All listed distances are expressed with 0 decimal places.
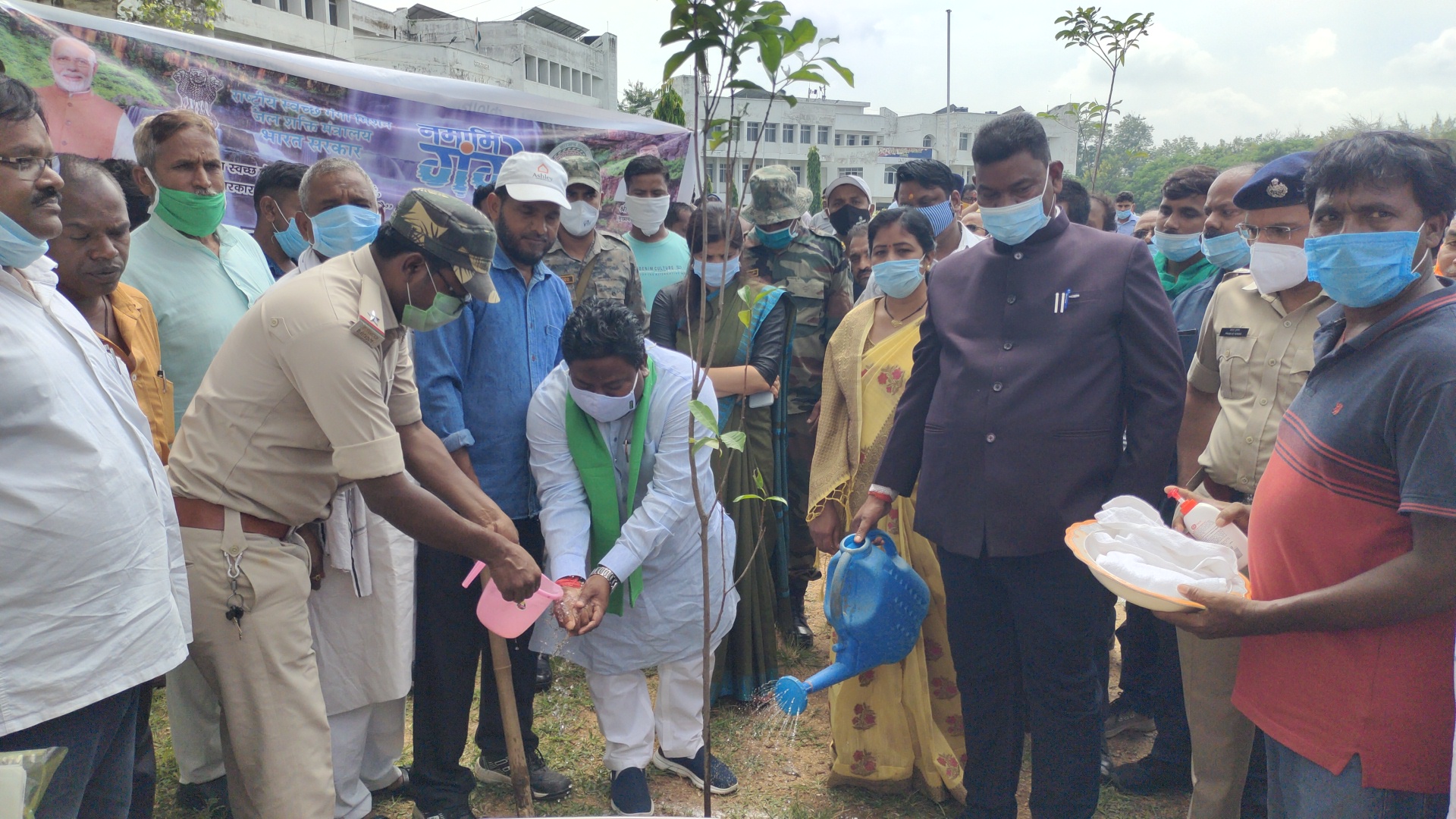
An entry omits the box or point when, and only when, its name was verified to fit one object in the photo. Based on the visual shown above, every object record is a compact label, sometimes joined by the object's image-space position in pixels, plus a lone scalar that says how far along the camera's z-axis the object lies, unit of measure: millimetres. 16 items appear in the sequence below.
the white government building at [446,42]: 24422
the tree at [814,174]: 26797
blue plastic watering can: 2779
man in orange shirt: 2459
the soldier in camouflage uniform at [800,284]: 4410
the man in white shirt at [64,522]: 1593
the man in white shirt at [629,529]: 2938
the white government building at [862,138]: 47281
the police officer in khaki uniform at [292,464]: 2160
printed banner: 4250
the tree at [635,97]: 35381
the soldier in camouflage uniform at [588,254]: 4234
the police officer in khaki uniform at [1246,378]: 2420
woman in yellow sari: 3180
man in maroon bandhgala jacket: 2432
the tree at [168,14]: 8047
